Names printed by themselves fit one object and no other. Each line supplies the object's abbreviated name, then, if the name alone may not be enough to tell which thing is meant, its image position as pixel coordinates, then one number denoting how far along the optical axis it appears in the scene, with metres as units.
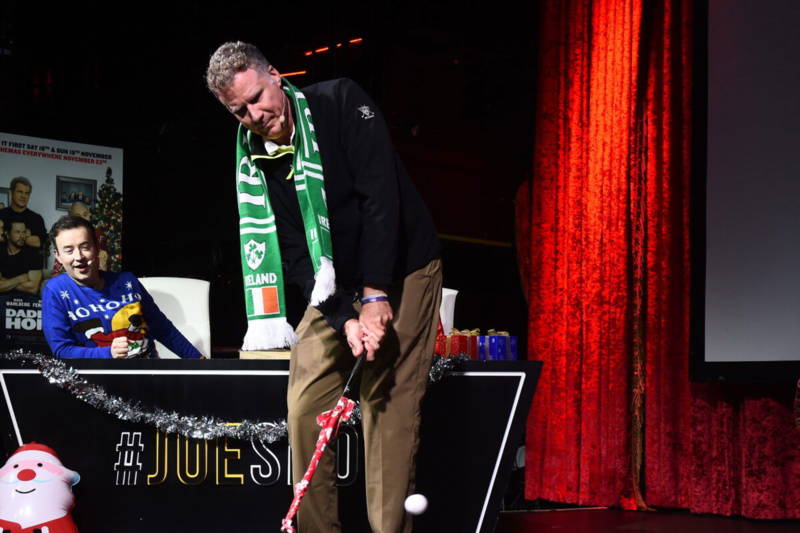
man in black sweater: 2.11
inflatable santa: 2.56
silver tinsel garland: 2.71
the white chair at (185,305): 3.91
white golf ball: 2.16
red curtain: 4.24
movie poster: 5.25
